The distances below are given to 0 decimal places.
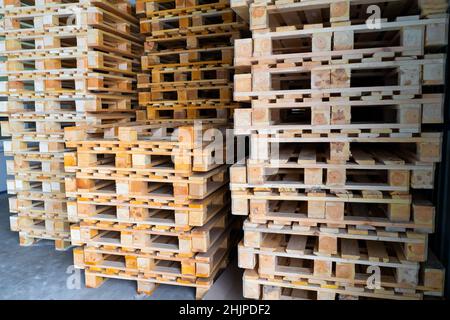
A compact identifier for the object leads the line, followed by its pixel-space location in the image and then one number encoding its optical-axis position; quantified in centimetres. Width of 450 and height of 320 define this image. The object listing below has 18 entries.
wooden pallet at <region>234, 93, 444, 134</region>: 307
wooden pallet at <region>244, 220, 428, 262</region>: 320
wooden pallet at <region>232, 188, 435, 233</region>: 320
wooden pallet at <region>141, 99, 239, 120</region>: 544
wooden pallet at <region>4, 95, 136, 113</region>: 526
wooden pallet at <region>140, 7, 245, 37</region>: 519
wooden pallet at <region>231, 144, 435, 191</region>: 316
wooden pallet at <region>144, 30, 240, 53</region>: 528
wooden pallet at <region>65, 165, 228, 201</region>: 382
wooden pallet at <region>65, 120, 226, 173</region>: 377
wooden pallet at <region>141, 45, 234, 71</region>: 534
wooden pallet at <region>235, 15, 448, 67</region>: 302
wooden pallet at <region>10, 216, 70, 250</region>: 559
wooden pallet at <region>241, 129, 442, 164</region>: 310
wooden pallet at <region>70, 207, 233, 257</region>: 392
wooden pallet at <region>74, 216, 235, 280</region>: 397
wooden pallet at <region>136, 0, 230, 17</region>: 524
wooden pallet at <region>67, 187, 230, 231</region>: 386
